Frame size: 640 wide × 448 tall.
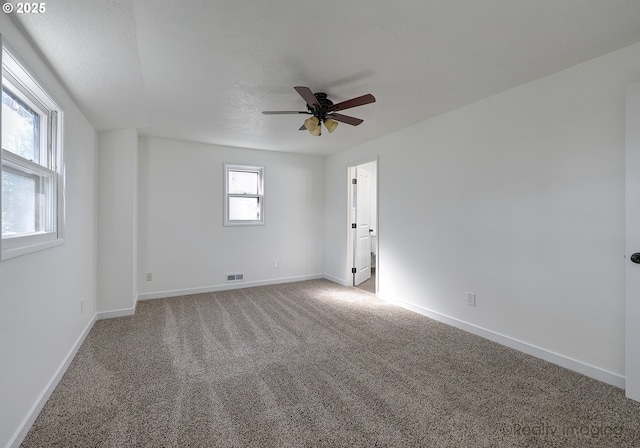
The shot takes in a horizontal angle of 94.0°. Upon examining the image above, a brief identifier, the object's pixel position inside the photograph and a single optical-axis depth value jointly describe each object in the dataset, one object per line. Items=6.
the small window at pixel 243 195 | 5.10
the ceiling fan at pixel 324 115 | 2.72
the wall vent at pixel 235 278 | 5.10
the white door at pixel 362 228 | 5.44
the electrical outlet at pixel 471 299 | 3.21
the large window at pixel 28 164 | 1.73
